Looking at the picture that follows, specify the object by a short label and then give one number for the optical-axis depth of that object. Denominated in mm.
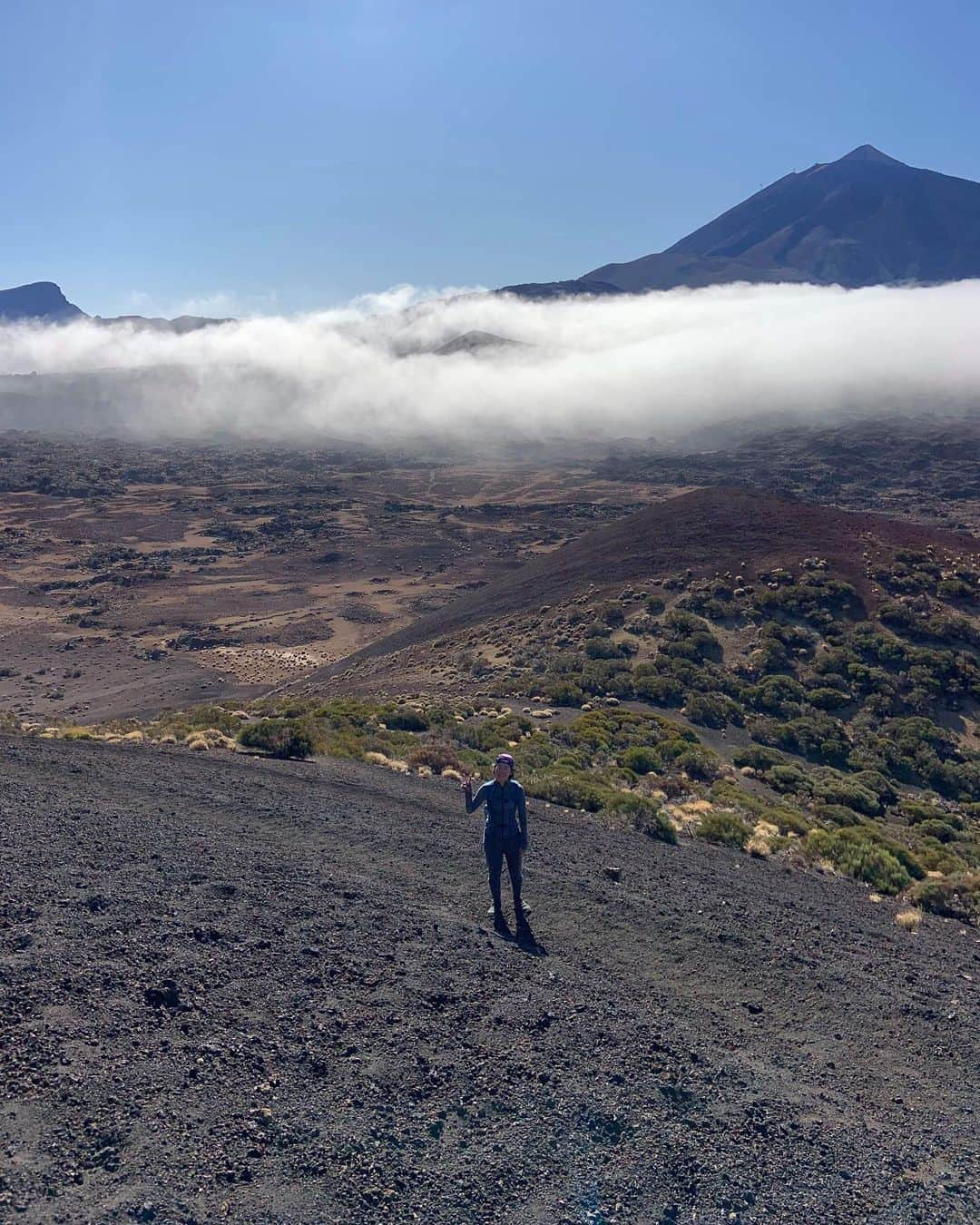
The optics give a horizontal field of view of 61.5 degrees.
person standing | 6879
